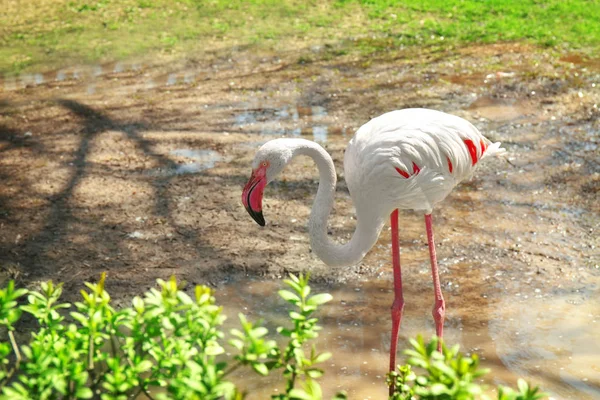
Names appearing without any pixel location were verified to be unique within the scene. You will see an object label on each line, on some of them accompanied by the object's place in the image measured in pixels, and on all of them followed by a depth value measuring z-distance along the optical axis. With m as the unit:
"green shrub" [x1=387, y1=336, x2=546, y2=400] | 2.13
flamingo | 3.80
